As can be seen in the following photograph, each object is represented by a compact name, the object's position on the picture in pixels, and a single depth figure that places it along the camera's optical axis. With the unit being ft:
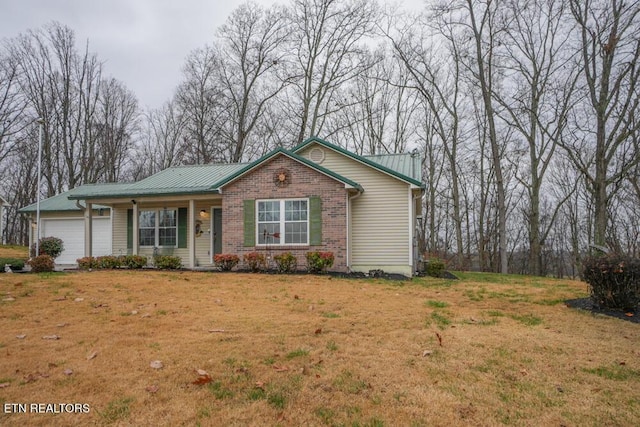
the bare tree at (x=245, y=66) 83.46
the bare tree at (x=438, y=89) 73.46
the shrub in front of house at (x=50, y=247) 55.16
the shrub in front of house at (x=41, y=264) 37.70
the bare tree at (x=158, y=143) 101.19
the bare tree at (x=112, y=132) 95.25
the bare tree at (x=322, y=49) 78.89
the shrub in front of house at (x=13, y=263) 38.22
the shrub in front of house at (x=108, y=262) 44.86
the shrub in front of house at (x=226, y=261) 41.50
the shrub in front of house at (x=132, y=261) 45.19
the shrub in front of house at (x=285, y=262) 39.96
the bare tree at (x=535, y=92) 65.51
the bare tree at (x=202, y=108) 87.30
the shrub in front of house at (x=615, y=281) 22.47
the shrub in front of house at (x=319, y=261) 39.09
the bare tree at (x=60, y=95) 87.56
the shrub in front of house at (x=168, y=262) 44.57
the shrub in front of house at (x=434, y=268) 47.42
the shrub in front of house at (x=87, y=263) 44.91
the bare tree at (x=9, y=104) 85.35
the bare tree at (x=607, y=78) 52.95
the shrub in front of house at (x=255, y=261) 40.83
